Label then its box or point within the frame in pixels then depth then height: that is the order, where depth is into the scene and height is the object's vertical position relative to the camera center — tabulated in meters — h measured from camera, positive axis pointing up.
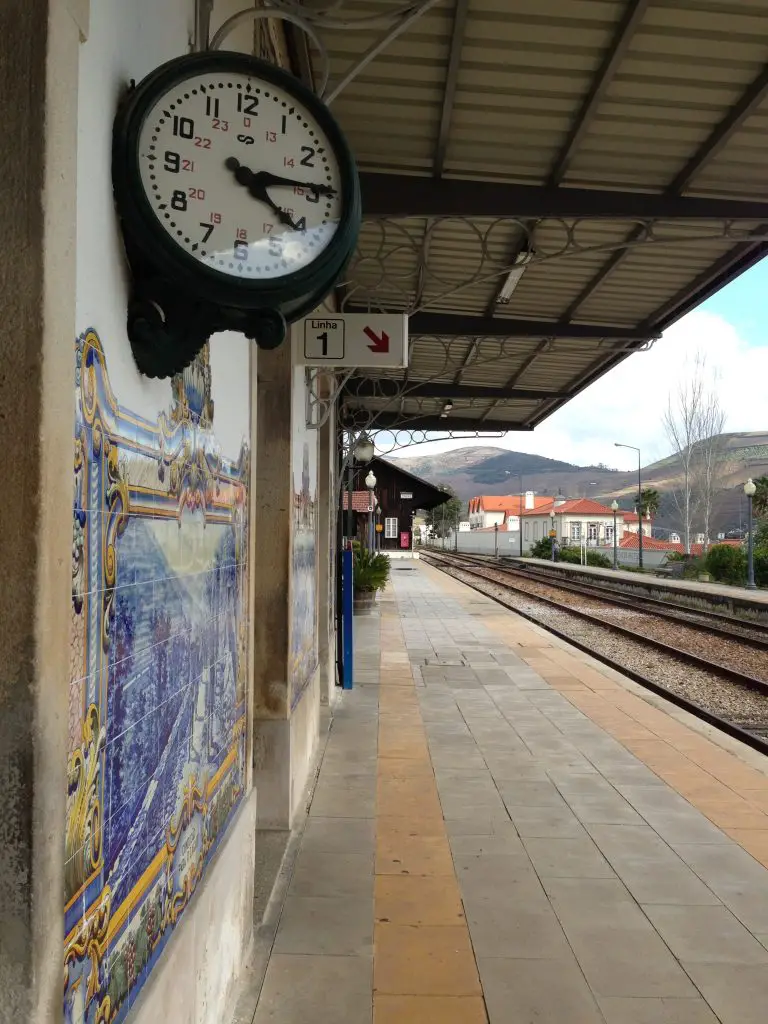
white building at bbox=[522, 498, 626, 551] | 104.38 +2.29
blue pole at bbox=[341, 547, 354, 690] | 9.40 -0.76
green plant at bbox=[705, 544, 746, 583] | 31.26 -0.95
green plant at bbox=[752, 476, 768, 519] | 49.34 +2.15
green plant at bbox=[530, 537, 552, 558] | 63.94 -0.80
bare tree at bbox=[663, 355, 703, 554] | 56.19 +4.67
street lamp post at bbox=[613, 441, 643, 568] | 42.44 +1.29
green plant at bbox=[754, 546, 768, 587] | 29.56 -1.02
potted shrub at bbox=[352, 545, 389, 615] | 20.38 -0.93
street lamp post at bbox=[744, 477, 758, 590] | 25.69 -0.01
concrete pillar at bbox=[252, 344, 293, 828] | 5.23 -0.42
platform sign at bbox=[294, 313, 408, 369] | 5.71 +1.34
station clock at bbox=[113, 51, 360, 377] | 2.00 +0.82
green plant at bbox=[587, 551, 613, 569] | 49.95 -1.32
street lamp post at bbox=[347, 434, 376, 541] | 13.74 +1.47
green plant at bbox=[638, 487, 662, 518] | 73.00 +3.36
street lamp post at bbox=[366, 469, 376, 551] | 20.20 +1.17
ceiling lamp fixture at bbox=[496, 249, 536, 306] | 6.95 +2.35
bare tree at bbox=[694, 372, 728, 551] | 56.44 +5.05
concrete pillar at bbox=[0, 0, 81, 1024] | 1.48 +0.07
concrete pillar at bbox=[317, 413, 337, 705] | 8.88 -0.20
